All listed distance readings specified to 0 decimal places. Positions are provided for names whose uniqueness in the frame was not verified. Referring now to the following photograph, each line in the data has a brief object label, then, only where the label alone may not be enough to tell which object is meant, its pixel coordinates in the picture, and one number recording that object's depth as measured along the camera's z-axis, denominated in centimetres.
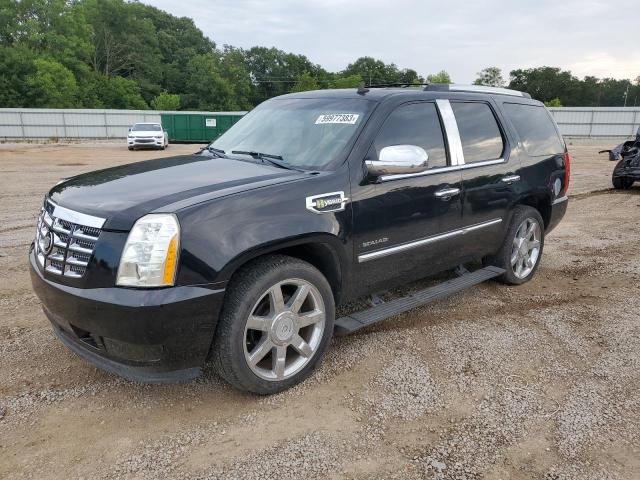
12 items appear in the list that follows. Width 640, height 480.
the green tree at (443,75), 9281
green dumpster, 3675
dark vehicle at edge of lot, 1152
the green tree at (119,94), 6306
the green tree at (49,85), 5256
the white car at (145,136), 2752
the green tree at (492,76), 9538
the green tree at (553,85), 9550
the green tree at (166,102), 6431
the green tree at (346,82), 7475
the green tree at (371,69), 9719
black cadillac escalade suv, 257
